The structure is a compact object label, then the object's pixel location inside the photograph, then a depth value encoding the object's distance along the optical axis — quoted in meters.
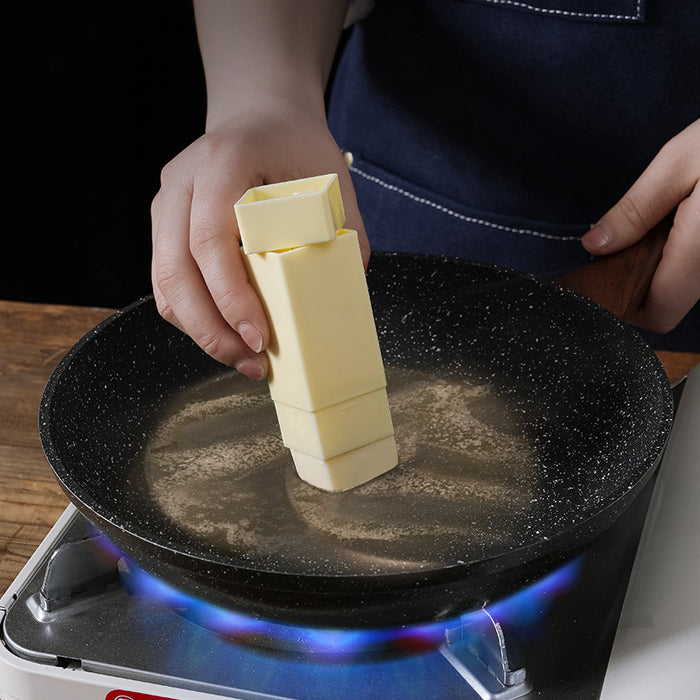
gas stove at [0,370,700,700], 0.64
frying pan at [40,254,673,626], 0.61
